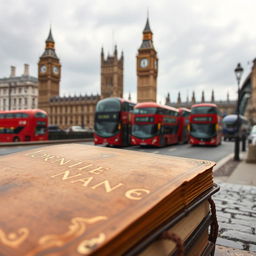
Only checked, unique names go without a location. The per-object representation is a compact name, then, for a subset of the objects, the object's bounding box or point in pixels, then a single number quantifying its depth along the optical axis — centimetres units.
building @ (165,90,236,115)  10381
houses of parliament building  8506
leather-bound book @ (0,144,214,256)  80
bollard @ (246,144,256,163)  977
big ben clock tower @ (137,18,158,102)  8308
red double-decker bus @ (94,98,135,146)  1641
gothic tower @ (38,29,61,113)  9344
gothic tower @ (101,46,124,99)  10669
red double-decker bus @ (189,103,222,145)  1838
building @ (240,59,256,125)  5025
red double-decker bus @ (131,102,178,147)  1630
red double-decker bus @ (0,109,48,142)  2062
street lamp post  1096
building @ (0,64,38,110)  9269
